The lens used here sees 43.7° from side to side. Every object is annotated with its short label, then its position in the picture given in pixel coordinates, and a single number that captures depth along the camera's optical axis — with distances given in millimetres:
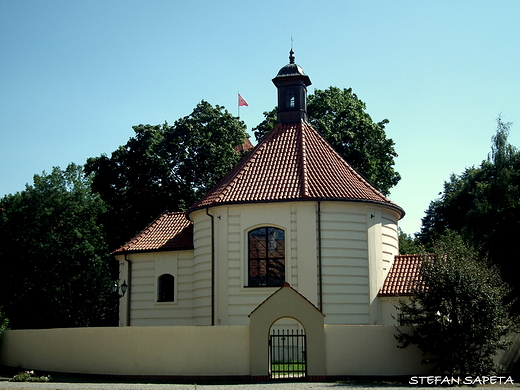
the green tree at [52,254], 38969
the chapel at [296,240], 23969
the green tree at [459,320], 17844
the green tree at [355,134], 38688
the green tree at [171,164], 41469
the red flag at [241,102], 49559
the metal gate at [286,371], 18562
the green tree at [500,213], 28797
